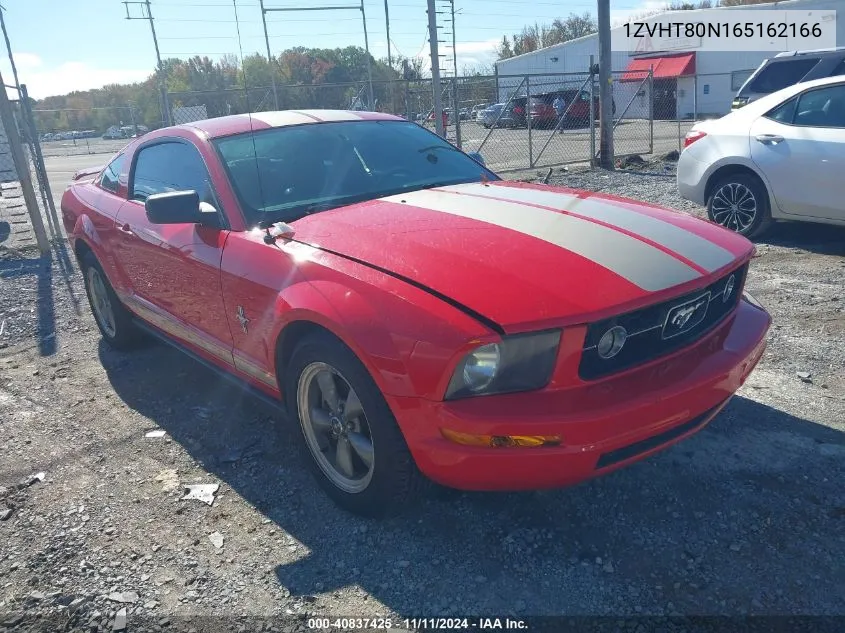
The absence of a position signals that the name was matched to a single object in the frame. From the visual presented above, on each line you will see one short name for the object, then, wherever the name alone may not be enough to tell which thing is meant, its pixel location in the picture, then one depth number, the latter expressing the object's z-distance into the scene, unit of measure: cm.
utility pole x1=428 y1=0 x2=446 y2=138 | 1126
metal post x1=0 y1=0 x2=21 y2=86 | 862
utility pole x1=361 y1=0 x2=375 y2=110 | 1232
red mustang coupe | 226
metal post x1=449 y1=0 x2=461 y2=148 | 1223
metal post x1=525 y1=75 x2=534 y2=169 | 1306
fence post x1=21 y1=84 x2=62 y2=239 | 921
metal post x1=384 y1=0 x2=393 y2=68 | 1305
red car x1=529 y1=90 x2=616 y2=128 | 2275
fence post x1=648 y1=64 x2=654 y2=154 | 1526
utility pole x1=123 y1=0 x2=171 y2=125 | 1143
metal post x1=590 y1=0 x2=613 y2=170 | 1314
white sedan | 602
